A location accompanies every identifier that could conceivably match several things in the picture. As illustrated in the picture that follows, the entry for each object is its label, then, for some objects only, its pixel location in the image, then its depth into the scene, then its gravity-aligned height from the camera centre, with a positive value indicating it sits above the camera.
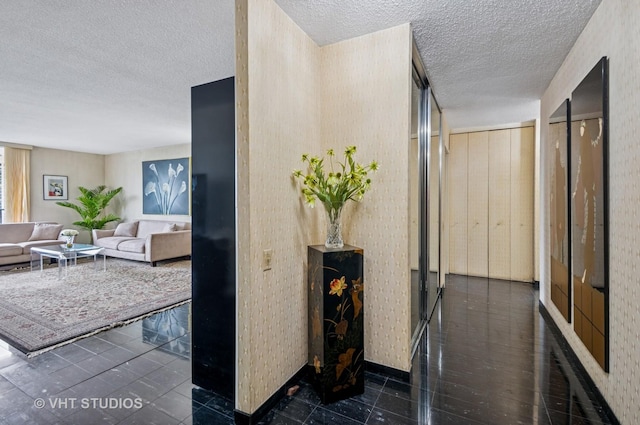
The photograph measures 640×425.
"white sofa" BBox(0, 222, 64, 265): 5.86 -0.60
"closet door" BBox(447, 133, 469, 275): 5.54 +0.14
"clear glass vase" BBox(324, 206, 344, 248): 2.20 -0.15
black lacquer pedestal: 2.06 -0.76
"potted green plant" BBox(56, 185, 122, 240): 7.85 +0.06
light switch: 1.92 -0.31
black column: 2.03 -0.19
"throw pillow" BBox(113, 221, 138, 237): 7.49 -0.48
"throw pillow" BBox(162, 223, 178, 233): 6.89 -0.42
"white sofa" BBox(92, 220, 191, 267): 6.18 -0.66
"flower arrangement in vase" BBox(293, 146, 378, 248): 2.18 +0.14
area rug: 3.06 -1.16
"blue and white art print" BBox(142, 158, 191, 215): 7.37 +0.56
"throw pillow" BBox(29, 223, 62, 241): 6.66 -0.48
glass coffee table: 5.24 -0.71
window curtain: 6.93 +0.57
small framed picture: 7.64 +0.54
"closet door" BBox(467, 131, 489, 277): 5.40 +0.03
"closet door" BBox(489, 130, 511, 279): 5.25 +0.06
